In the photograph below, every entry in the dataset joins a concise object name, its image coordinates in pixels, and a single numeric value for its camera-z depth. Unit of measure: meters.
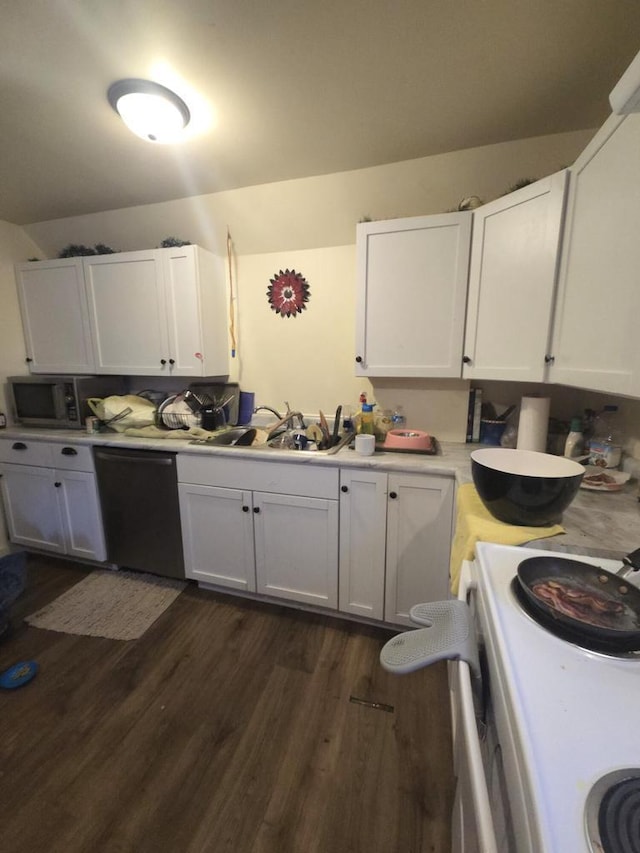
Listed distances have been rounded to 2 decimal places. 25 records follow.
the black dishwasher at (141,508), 1.89
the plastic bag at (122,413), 2.11
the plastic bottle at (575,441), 1.45
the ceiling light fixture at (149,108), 1.22
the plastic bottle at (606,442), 1.32
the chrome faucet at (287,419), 1.99
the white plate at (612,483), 1.19
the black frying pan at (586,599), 0.54
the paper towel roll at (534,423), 1.48
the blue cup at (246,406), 2.36
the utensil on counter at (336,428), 1.89
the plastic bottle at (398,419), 1.99
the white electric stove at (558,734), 0.34
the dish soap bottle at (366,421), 1.91
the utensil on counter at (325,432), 1.83
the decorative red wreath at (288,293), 2.14
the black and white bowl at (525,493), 0.86
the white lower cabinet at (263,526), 1.67
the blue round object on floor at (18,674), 1.42
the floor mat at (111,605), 1.74
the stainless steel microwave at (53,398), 2.16
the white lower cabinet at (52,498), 2.08
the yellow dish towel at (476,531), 0.89
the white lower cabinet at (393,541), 1.53
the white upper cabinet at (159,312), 2.04
